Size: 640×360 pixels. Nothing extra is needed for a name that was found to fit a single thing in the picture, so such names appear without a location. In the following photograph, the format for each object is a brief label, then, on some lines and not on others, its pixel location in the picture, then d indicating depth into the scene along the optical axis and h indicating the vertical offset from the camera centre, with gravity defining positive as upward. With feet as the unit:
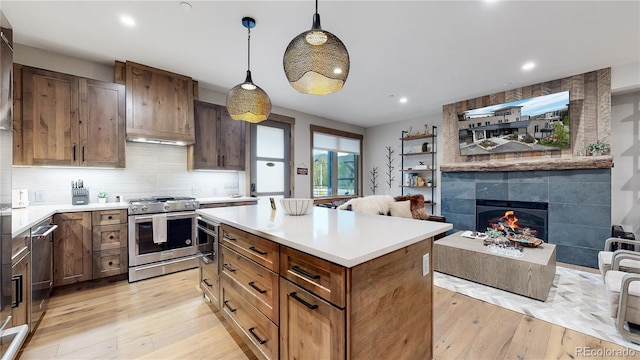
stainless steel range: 10.00 -2.40
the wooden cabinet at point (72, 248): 8.70 -2.45
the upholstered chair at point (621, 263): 7.69 -2.76
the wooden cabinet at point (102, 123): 9.73 +2.24
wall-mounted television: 12.51 +2.80
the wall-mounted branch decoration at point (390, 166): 21.58 +1.03
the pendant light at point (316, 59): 4.42 +2.16
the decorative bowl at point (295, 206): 6.84 -0.75
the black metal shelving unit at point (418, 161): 18.63 +1.34
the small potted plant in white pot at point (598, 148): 11.22 +1.29
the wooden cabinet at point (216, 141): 12.55 +2.02
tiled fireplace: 11.43 -1.09
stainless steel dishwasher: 6.53 -2.56
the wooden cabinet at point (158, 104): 10.57 +3.35
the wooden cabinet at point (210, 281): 7.04 -3.10
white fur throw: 12.21 -1.34
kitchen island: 3.51 -1.82
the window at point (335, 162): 19.84 +1.36
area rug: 6.81 -4.08
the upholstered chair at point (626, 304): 6.06 -3.15
